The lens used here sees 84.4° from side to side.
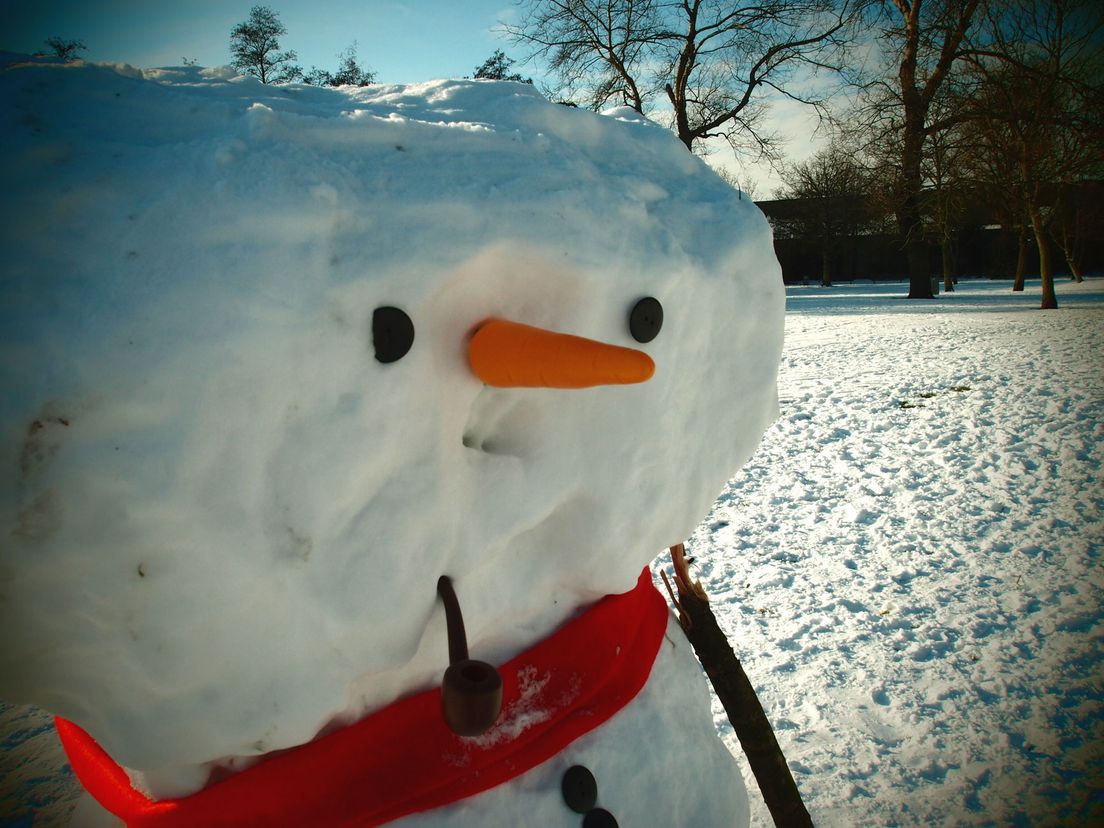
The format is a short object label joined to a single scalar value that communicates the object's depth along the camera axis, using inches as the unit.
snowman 23.2
